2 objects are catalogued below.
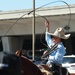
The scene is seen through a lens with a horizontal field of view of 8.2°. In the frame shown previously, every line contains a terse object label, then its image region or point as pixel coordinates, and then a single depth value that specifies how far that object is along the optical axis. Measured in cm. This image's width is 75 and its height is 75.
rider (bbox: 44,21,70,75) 844
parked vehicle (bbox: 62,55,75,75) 2278
